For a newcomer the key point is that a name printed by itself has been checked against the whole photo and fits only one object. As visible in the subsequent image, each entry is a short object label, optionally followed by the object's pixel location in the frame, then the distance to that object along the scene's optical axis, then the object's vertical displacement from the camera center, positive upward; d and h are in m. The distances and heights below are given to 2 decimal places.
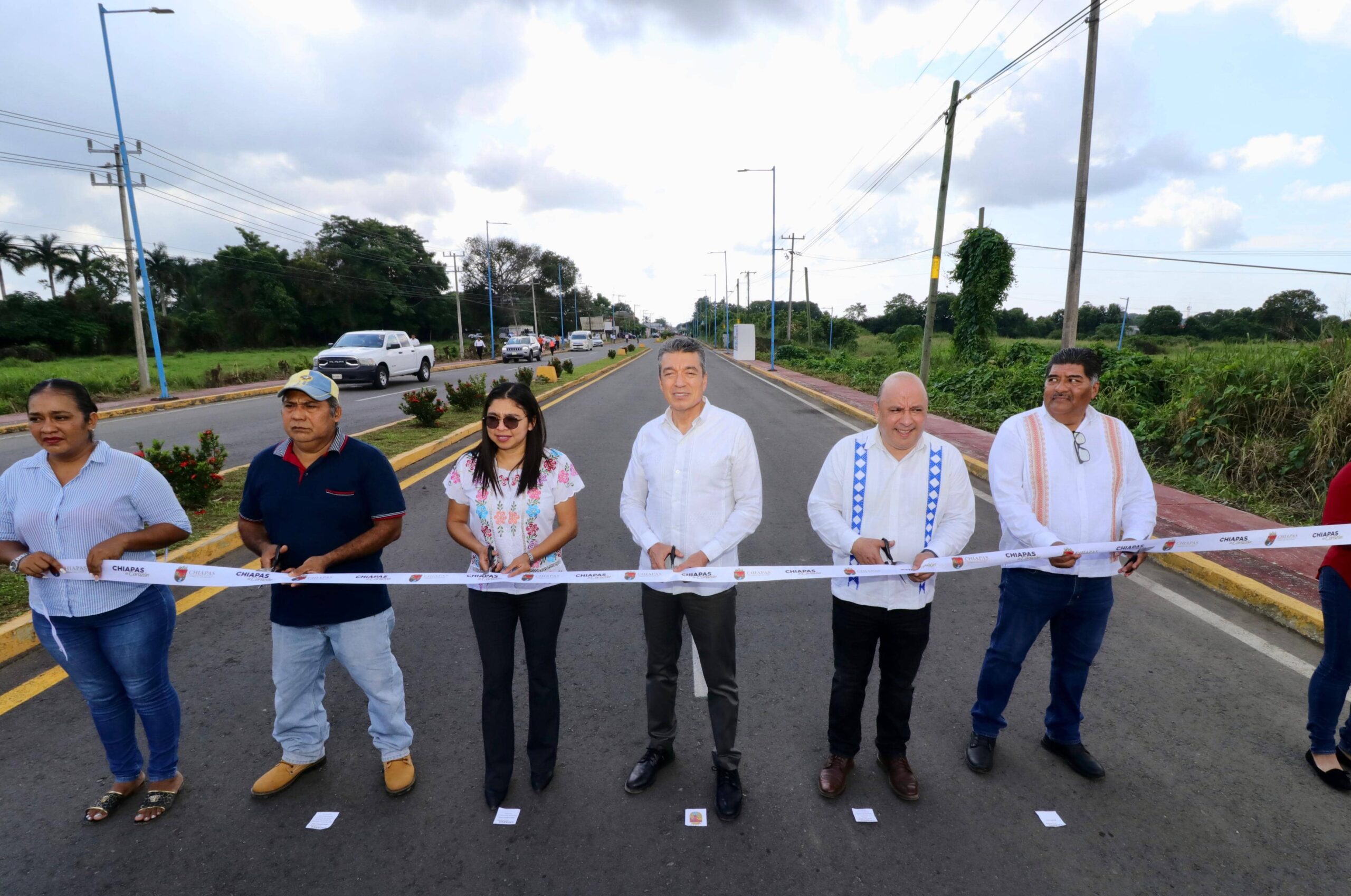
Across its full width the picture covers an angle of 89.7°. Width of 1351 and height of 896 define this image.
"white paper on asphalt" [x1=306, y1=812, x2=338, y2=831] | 2.68 -1.90
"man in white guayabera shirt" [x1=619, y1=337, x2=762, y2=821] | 2.72 -0.74
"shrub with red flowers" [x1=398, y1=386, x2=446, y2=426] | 11.60 -1.20
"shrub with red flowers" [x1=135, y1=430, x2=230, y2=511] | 6.20 -1.24
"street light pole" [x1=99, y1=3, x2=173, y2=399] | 17.08 +2.28
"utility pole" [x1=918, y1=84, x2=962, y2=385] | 16.88 +2.28
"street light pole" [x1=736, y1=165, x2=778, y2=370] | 34.30 +5.25
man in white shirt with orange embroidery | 2.85 -0.78
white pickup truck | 20.97 -0.69
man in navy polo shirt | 2.68 -0.85
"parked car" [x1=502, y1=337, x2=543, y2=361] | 38.03 -0.84
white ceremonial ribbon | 2.64 -0.95
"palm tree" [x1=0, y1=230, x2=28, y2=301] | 53.59 +6.87
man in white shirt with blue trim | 2.69 -0.79
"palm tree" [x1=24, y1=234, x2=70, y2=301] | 53.56 +6.72
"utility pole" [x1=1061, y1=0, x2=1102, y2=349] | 11.64 +2.54
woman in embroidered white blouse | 2.74 -0.82
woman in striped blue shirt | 2.54 -0.79
